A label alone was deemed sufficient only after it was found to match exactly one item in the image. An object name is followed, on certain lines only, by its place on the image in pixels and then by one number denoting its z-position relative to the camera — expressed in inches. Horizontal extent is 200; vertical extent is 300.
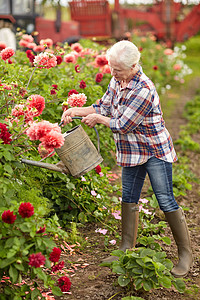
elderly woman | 197.3
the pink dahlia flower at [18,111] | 184.5
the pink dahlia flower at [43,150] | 170.9
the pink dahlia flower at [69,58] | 298.7
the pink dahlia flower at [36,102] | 185.9
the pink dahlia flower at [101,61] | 316.2
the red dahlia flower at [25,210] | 154.4
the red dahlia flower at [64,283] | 177.6
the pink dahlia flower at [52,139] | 163.8
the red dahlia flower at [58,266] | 175.5
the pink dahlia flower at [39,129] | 164.2
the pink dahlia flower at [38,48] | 318.4
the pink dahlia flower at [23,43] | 343.6
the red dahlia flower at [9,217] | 153.3
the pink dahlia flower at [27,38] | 350.8
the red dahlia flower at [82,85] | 270.9
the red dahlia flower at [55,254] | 161.6
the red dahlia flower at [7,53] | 231.5
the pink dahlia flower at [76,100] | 216.9
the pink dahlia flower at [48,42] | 317.5
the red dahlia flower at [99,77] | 301.4
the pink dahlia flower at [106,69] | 323.2
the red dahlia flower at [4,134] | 172.0
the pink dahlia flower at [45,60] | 226.8
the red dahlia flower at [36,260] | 150.1
